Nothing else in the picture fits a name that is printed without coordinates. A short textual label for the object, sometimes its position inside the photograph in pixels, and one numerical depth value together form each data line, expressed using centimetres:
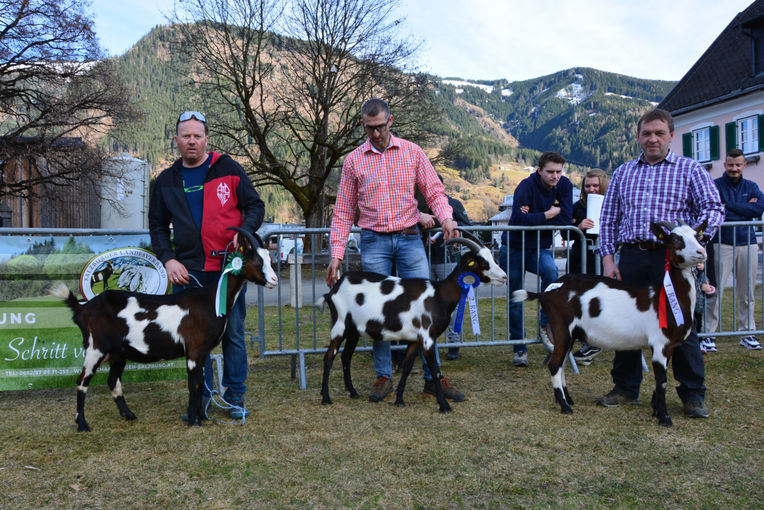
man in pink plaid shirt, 461
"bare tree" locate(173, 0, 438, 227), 2253
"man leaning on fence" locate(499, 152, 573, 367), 600
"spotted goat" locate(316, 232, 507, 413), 441
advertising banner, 486
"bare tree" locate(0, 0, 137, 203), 2064
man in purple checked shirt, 418
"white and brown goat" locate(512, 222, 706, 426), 402
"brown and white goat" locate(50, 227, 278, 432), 400
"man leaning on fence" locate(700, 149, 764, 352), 682
